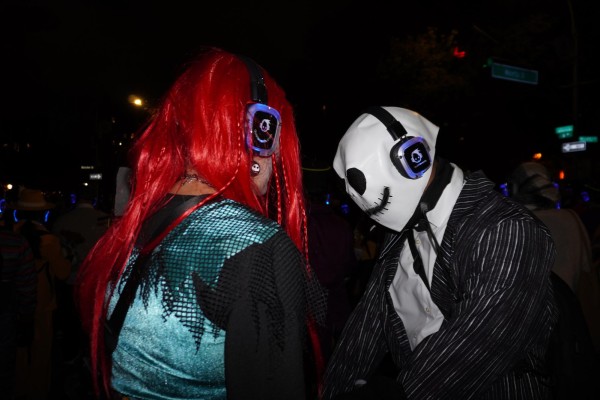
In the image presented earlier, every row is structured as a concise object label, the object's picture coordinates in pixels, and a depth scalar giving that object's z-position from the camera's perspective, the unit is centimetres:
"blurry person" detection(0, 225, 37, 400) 371
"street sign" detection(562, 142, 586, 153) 1465
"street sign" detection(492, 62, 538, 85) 1255
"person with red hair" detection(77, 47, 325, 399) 112
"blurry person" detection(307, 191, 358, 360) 406
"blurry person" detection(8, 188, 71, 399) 456
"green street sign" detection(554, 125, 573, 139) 1527
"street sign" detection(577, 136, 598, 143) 1616
